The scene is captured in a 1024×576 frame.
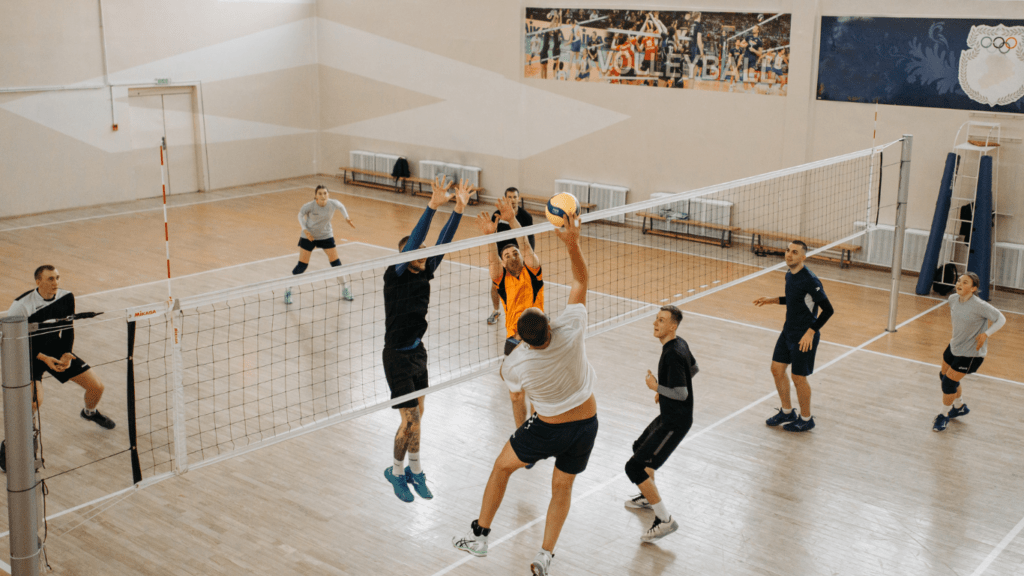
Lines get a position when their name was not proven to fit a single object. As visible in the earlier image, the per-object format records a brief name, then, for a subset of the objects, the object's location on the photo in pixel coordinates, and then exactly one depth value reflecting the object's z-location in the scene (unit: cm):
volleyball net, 804
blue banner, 1312
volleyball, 543
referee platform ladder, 1327
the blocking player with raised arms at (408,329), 659
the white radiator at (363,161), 2125
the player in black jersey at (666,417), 642
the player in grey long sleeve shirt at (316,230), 1203
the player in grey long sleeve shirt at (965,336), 827
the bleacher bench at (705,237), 1592
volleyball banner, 1538
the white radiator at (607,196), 1745
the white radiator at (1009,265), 1336
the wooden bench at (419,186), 2027
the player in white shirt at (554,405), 530
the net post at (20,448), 431
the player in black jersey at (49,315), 747
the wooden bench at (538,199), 1847
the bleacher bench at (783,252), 1478
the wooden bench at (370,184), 2066
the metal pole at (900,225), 1098
